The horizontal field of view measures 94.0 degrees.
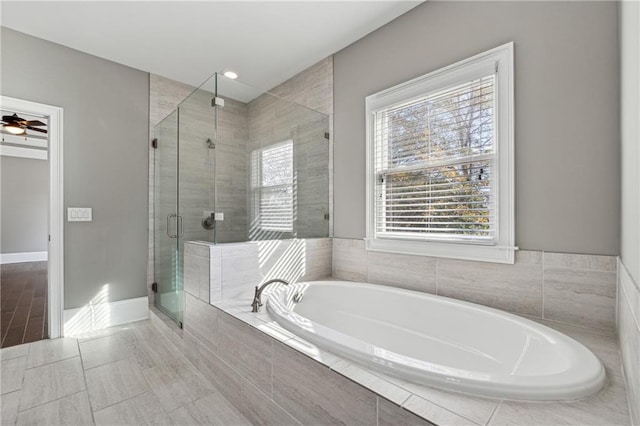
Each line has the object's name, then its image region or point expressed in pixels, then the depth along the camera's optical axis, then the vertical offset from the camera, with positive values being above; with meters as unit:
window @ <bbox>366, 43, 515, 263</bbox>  1.77 +0.34
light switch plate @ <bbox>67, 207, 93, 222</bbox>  2.67 -0.01
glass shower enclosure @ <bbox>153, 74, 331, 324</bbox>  2.28 +0.34
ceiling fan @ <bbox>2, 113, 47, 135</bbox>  2.92 +0.90
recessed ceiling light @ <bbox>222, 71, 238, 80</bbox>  3.16 +1.48
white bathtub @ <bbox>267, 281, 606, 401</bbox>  0.92 -0.58
